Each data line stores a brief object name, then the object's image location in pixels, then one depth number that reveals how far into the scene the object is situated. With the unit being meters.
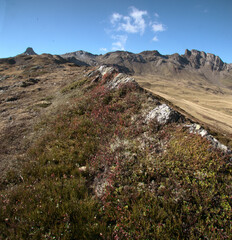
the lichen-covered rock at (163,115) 8.23
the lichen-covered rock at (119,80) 13.93
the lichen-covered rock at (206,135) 5.90
